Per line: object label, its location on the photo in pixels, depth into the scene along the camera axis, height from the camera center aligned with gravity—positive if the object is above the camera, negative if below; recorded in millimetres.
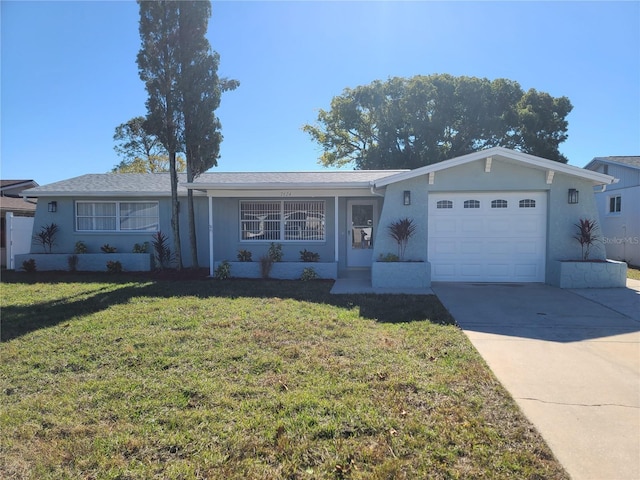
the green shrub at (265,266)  11062 -1048
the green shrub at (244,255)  11672 -773
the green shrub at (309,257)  11523 -832
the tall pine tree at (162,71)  11492 +4763
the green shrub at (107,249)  12961 -623
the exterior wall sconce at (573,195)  9492 +768
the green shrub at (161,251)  12523 -689
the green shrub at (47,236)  13180 -185
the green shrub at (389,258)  9742 -743
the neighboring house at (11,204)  14820 +1141
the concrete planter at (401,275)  9367 -1125
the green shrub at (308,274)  10883 -1269
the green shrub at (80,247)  13026 -559
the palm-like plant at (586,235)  9273 -198
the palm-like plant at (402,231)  9727 -76
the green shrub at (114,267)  12367 -1165
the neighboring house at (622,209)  14852 +713
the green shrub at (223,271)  11094 -1184
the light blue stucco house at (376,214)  9578 +427
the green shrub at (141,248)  13078 -604
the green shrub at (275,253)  11438 -705
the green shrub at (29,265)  12547 -1116
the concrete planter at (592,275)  8953 -1109
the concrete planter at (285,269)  11039 -1143
